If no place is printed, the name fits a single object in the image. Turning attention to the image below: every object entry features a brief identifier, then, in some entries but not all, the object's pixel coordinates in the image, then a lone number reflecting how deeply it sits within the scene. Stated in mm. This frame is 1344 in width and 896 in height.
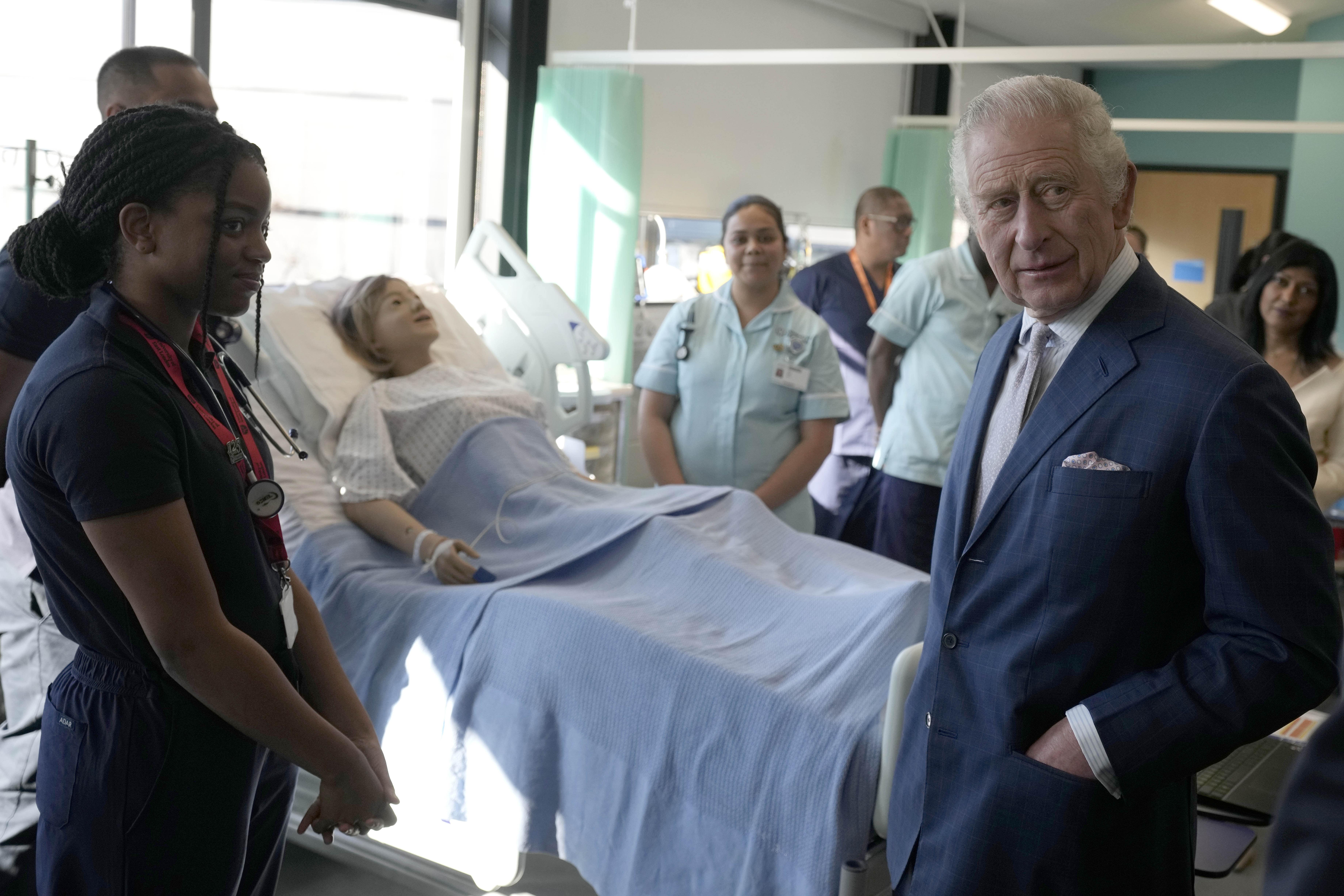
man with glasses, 3730
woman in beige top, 2781
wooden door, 8438
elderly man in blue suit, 1025
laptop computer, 1839
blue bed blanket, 1694
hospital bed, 1998
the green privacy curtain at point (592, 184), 4418
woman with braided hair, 1053
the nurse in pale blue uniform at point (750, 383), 3039
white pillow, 2498
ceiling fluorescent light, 6207
